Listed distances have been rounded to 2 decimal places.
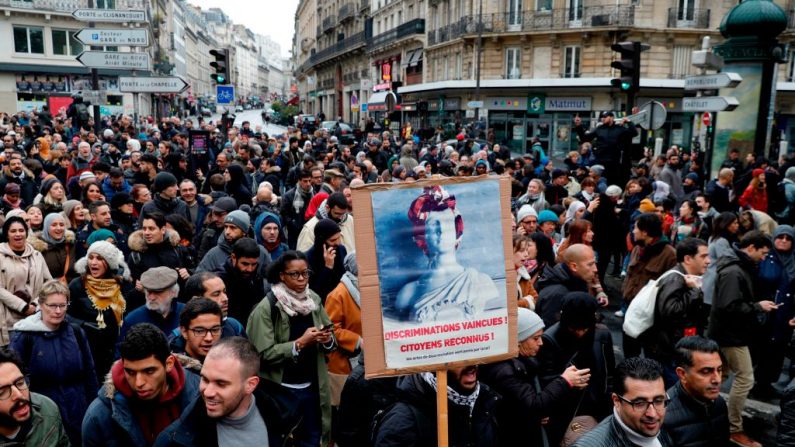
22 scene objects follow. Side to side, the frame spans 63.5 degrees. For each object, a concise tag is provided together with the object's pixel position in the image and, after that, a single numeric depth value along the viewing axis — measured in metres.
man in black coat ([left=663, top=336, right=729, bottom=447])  3.52
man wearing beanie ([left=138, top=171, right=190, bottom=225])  7.20
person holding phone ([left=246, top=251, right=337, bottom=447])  4.10
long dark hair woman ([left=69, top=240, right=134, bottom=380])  4.66
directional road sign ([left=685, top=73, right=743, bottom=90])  9.98
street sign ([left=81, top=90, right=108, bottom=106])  10.69
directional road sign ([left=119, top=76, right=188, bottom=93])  10.41
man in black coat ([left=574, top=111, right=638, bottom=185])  11.65
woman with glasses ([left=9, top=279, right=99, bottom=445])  3.96
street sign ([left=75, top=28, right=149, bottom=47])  9.91
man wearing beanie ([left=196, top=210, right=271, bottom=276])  5.54
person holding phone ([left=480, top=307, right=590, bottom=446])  3.34
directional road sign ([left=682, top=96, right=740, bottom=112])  10.39
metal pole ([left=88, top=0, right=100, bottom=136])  10.66
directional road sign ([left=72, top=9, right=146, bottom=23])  9.61
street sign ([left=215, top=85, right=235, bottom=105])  14.49
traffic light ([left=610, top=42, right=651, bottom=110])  9.95
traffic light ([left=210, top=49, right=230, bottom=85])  13.24
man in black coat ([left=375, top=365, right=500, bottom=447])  2.94
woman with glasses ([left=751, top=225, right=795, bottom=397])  5.99
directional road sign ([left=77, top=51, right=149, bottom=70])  9.82
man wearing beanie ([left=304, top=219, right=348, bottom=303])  5.58
